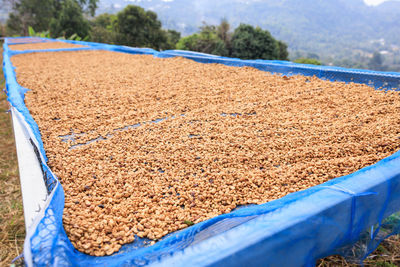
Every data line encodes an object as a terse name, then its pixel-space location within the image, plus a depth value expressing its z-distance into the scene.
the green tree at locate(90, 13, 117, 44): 17.86
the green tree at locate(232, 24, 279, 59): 18.94
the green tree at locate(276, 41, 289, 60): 22.75
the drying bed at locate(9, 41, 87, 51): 7.96
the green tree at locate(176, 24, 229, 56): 18.44
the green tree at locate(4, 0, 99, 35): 19.80
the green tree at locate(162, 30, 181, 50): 26.31
